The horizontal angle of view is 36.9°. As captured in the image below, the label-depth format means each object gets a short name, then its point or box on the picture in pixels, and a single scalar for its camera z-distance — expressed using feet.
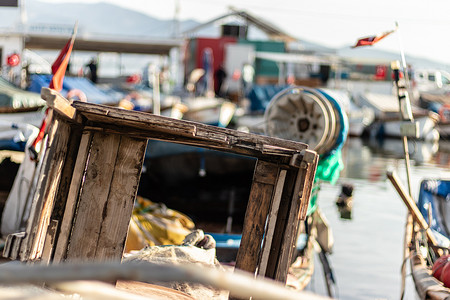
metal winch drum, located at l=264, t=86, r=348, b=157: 30.78
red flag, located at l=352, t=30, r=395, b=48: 32.89
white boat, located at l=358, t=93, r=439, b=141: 132.87
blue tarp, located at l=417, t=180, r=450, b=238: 36.50
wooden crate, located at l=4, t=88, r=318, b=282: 17.31
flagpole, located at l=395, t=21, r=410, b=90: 33.32
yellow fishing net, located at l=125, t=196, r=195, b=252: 30.71
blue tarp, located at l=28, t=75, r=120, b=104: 77.46
